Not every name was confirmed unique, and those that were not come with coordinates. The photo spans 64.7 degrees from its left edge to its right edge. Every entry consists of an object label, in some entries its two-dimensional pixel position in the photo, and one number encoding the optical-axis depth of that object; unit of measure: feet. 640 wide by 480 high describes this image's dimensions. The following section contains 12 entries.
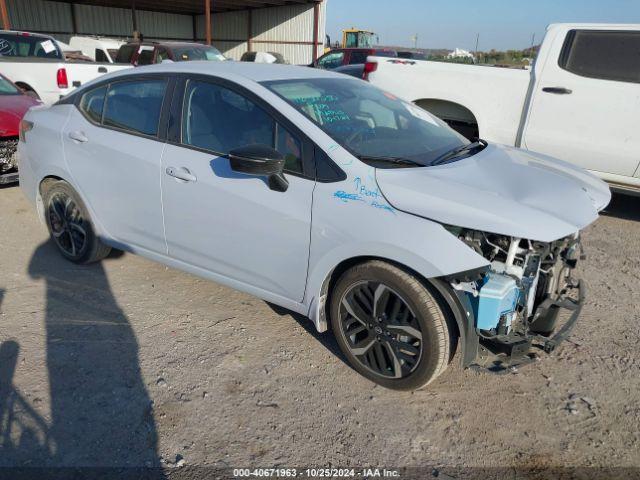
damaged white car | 8.24
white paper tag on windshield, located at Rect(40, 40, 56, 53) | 33.40
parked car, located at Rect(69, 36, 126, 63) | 43.32
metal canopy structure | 84.07
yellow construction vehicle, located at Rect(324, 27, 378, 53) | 85.15
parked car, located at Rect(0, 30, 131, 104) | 29.35
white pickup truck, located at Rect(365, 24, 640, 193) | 16.88
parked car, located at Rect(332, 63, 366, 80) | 39.40
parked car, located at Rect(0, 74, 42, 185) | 18.22
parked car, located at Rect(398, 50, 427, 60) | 53.94
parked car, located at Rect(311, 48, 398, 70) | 48.47
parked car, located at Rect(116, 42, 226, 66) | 38.37
